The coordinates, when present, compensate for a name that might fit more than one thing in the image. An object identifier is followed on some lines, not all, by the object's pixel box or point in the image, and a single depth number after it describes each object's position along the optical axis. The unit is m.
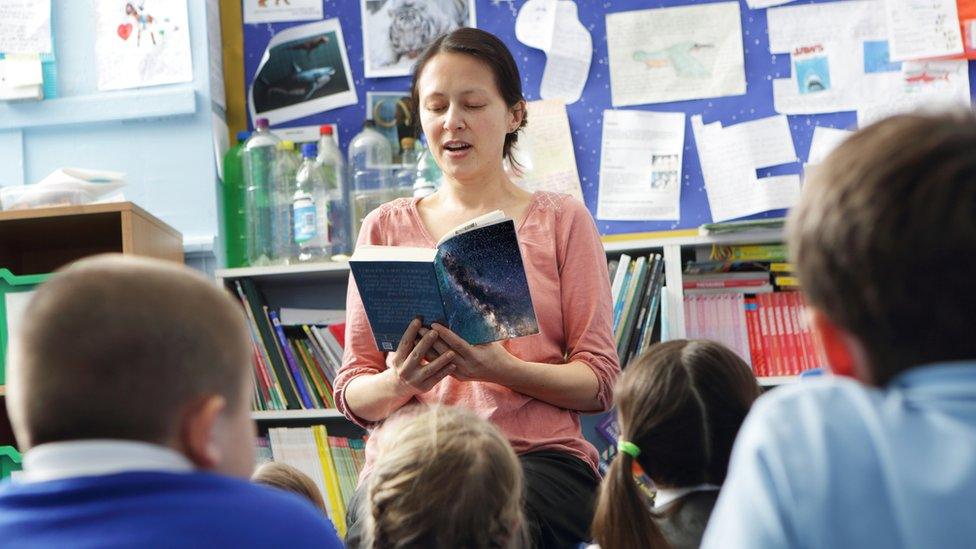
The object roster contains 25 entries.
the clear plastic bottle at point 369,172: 2.81
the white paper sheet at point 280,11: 2.95
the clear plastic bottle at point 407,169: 2.80
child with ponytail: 1.27
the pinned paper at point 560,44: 2.84
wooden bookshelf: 2.47
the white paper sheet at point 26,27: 2.89
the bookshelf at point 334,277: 2.55
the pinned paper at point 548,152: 2.82
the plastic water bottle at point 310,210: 2.71
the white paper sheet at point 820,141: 2.73
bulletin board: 2.77
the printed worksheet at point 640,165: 2.78
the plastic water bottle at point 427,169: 2.77
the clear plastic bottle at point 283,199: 2.81
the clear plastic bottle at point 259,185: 2.84
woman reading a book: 1.65
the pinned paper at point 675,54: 2.79
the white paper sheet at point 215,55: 2.87
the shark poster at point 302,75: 2.93
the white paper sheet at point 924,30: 2.69
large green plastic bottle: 2.88
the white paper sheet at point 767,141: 2.75
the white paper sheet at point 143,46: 2.87
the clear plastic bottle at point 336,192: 2.80
